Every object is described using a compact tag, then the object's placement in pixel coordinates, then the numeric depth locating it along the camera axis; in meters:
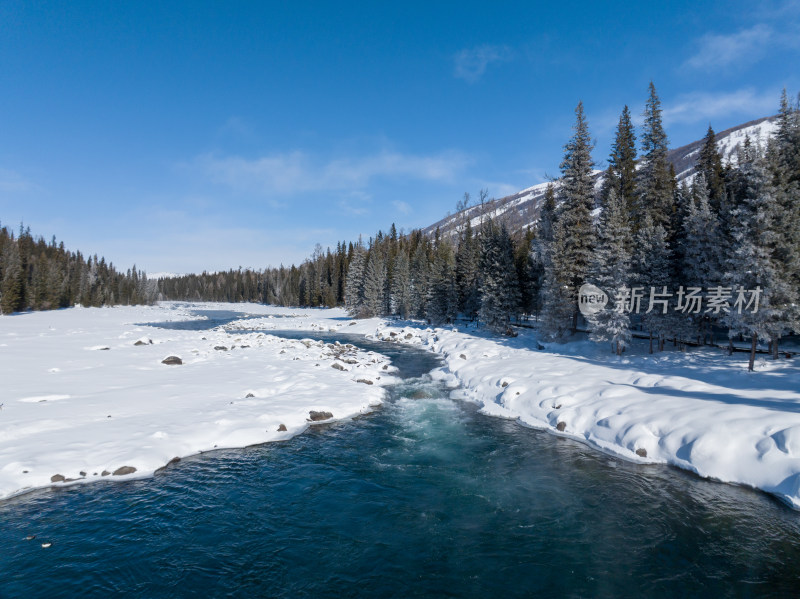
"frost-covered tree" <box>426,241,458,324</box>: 57.16
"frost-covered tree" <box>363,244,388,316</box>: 76.69
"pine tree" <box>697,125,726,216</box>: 38.41
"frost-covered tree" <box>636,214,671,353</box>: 27.00
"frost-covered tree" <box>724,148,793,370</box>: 20.75
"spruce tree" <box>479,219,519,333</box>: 41.50
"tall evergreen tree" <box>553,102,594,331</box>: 32.69
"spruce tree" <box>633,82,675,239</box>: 31.89
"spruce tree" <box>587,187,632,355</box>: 27.56
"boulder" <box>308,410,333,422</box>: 17.15
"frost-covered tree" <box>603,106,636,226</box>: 35.41
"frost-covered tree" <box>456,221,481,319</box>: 56.03
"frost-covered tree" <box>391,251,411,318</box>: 69.69
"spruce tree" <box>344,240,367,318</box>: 83.38
